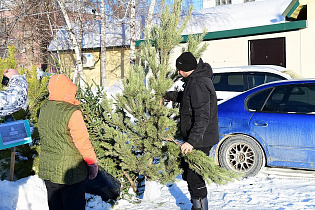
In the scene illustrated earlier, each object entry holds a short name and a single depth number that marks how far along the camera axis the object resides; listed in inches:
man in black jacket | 145.6
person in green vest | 120.0
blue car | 203.0
